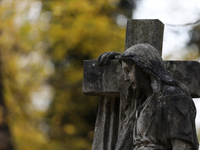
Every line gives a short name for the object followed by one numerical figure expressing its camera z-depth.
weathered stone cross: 10.64
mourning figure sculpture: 9.24
